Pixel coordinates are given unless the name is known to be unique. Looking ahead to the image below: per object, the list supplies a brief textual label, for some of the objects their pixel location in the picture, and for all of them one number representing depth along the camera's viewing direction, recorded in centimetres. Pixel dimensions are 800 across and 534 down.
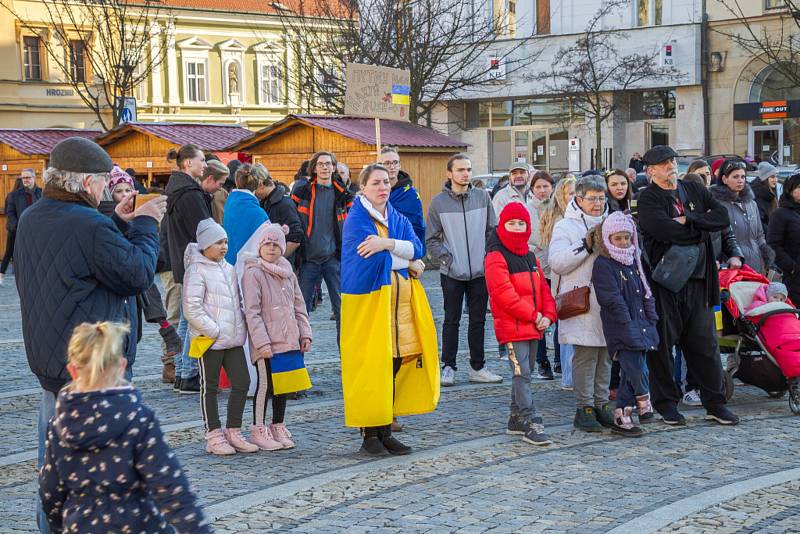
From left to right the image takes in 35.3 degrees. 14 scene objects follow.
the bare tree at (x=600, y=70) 4097
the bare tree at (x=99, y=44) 3781
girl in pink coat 852
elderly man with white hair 571
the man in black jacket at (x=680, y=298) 914
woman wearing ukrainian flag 805
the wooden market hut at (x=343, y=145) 2347
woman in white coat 884
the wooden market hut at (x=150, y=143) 2694
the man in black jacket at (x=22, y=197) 2252
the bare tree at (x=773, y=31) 3678
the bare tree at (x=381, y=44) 3081
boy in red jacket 863
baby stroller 980
